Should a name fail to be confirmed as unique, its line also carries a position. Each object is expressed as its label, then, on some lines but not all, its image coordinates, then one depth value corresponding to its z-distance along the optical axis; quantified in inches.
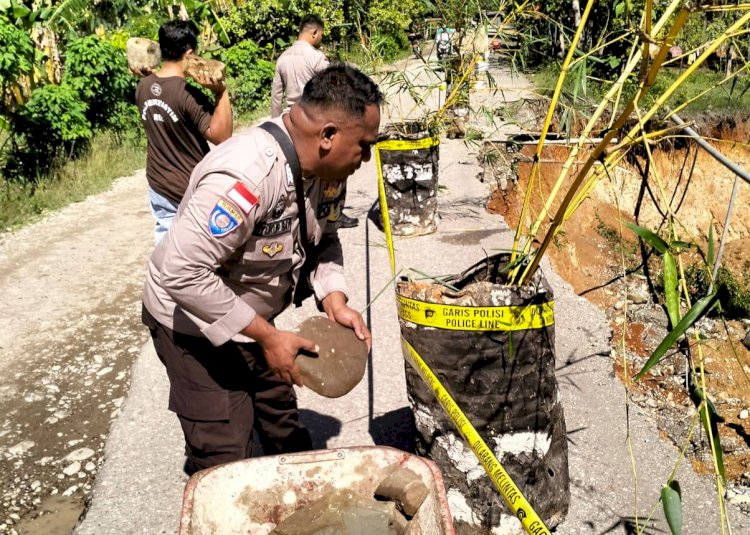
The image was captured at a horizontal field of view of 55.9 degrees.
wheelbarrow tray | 92.1
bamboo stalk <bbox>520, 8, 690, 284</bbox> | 72.7
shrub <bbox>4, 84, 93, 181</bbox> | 384.5
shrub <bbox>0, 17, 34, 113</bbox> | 334.3
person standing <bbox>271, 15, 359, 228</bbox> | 266.7
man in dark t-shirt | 171.8
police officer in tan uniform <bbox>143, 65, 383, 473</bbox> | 88.0
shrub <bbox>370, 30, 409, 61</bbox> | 281.1
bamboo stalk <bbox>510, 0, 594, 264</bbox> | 95.6
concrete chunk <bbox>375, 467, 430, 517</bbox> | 89.7
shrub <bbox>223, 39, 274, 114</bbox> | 630.5
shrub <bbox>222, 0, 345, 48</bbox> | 706.8
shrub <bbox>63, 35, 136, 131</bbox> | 423.2
